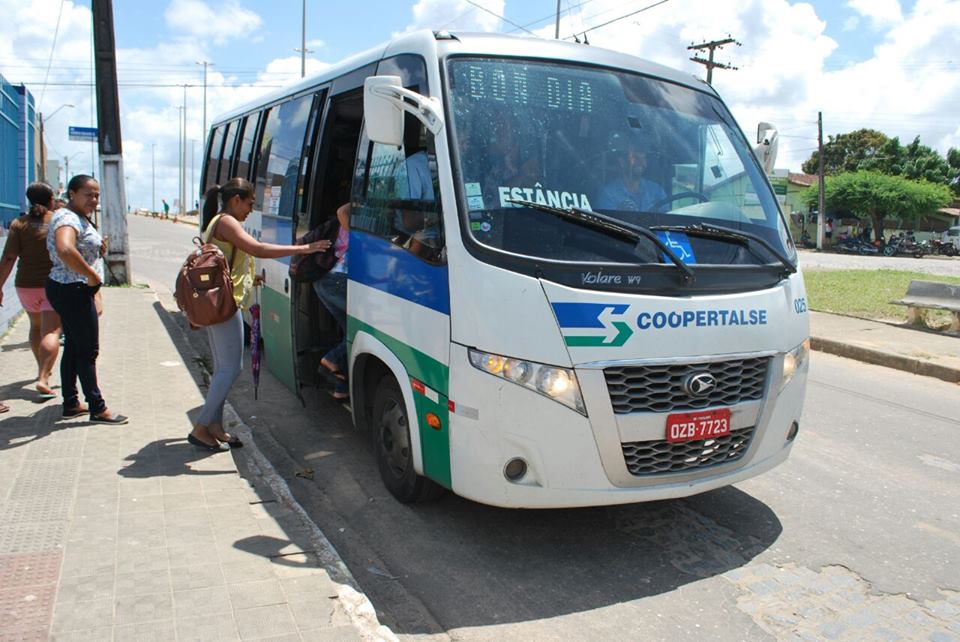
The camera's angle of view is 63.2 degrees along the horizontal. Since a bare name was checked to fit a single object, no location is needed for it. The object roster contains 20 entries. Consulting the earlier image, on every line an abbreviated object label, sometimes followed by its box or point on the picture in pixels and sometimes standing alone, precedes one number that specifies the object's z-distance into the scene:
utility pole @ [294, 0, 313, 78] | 38.31
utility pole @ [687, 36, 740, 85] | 38.56
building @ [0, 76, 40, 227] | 12.51
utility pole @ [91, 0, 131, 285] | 12.83
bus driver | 4.09
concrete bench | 11.41
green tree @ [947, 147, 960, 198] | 61.88
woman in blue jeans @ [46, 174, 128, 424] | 5.25
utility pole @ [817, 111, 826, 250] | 47.34
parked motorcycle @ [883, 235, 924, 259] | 43.67
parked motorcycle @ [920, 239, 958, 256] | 45.78
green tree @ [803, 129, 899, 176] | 67.81
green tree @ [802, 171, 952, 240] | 47.97
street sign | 25.12
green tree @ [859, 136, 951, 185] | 60.06
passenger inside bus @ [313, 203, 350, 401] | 5.46
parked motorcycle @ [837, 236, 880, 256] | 44.84
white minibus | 3.60
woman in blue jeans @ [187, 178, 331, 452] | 5.11
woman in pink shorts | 6.23
